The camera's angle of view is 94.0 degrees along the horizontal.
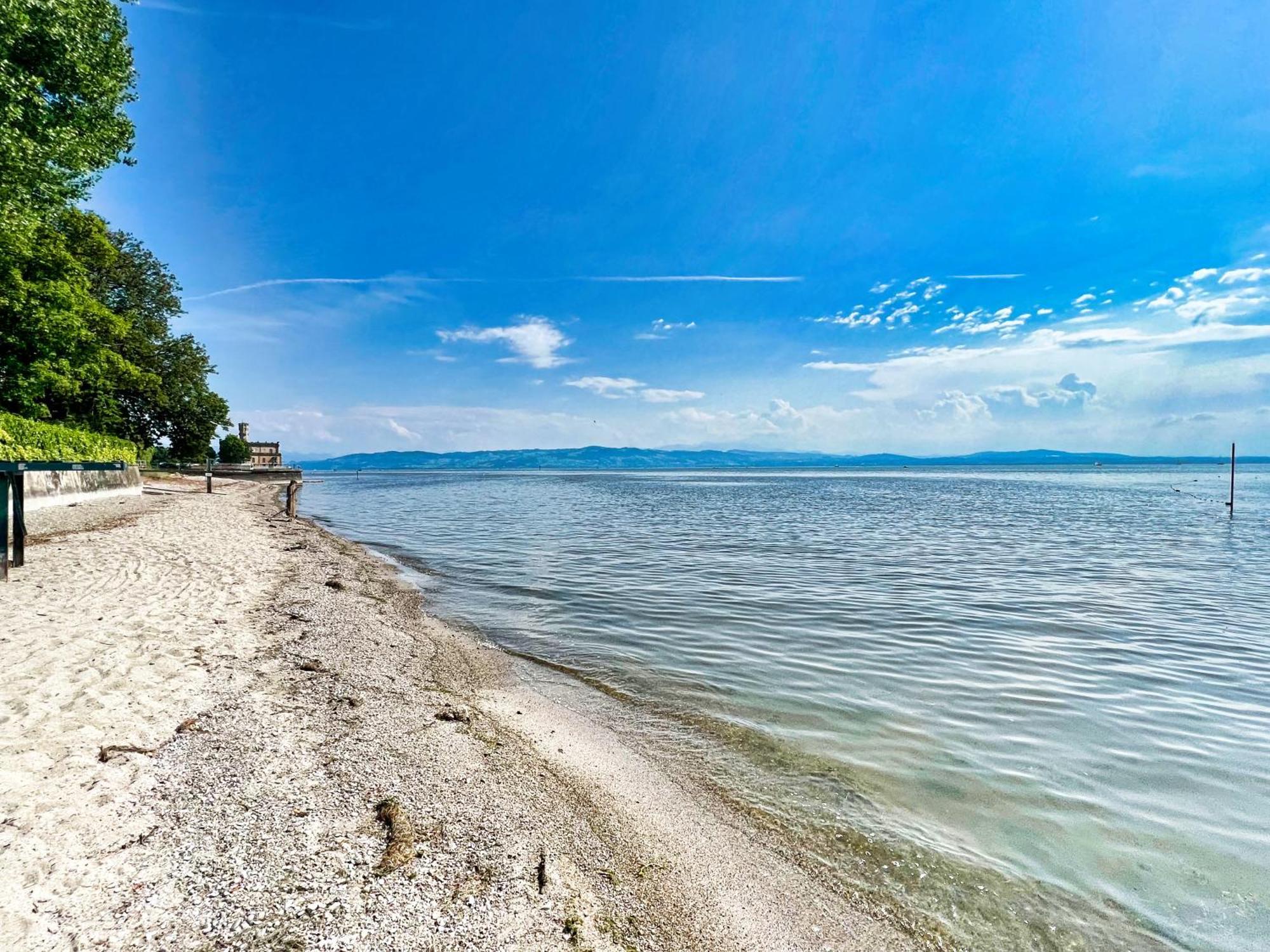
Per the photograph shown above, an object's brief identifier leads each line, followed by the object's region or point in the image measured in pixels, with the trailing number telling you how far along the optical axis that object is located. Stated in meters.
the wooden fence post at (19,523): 10.50
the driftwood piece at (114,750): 4.28
